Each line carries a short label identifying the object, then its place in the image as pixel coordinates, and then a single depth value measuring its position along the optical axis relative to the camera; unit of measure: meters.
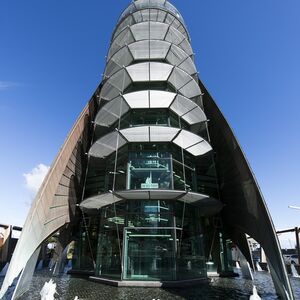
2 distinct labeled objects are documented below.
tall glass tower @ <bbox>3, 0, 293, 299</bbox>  15.41
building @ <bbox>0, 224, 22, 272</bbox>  24.36
